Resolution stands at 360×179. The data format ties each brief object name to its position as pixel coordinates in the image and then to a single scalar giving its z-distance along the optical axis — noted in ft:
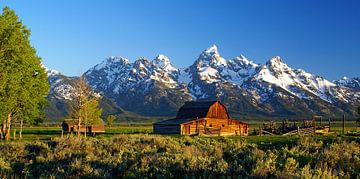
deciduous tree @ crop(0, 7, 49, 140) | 151.49
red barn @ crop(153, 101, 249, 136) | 270.46
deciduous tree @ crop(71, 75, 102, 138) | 187.52
